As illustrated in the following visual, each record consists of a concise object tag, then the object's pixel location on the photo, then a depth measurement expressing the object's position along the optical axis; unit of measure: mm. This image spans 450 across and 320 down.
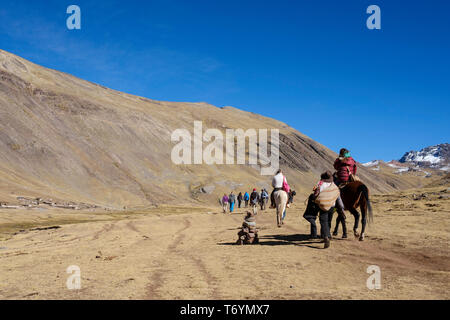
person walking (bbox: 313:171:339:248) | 11338
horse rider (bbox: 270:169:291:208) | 15750
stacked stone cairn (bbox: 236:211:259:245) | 12711
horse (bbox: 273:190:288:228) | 15914
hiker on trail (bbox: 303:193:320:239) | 12102
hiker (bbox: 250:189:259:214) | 29531
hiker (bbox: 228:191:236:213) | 33462
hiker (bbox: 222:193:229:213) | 32331
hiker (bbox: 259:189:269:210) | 33688
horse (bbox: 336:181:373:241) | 12438
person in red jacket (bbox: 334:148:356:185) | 13152
